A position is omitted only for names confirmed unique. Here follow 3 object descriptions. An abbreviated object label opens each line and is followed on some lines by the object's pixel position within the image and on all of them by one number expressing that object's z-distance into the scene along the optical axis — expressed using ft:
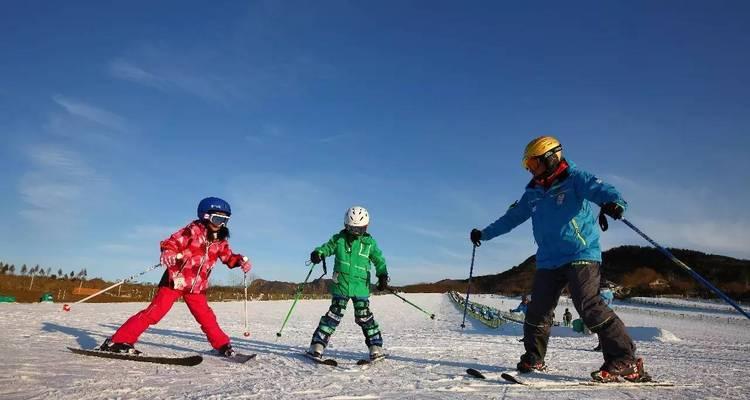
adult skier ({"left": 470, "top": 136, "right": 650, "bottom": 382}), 15.31
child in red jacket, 17.65
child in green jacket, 19.85
